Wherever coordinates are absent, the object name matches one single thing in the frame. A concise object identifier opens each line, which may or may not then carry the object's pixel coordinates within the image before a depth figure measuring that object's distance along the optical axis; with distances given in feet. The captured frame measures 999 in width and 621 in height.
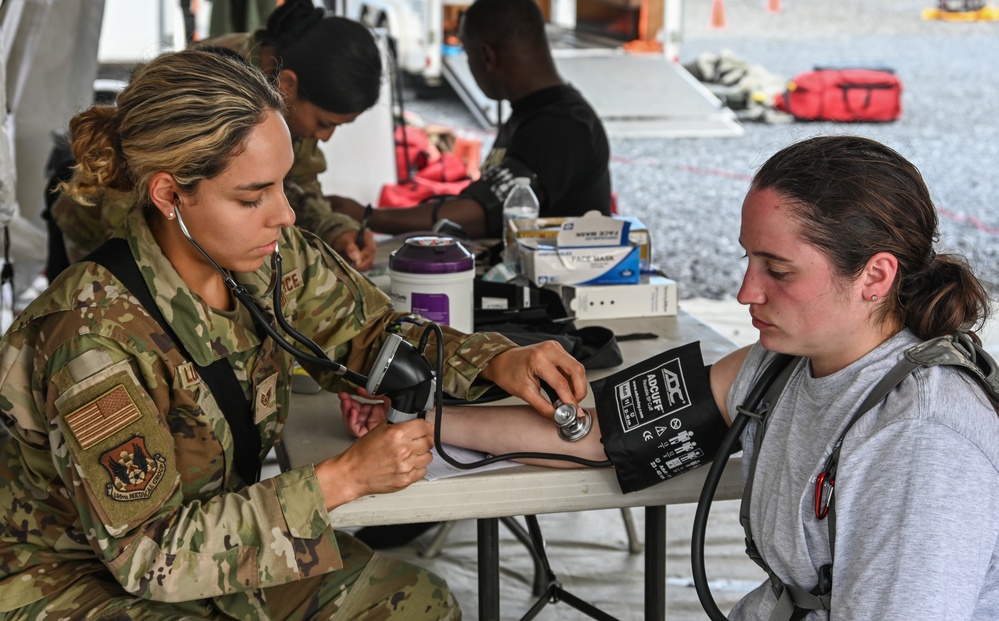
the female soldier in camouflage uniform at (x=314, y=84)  8.18
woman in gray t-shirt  3.62
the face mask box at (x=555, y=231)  7.34
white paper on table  4.76
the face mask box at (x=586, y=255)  7.12
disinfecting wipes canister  6.02
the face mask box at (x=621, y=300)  7.12
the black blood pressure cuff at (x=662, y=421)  4.81
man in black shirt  9.70
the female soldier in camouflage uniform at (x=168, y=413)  4.26
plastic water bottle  9.17
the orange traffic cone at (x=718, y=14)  55.52
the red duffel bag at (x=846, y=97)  32.83
